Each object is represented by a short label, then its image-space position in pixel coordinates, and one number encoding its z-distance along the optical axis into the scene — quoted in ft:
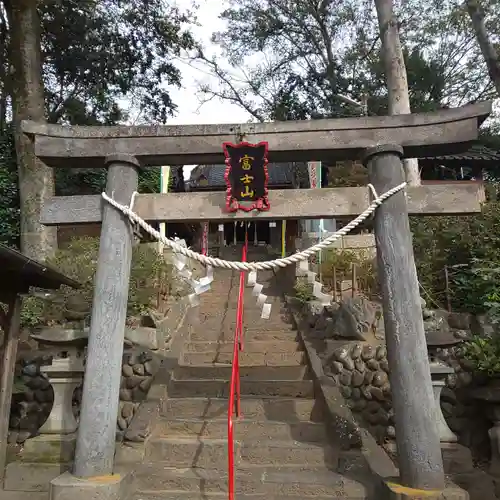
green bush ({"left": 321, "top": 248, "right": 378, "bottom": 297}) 28.96
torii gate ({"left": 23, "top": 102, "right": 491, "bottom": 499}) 12.53
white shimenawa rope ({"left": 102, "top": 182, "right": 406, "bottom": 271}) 13.15
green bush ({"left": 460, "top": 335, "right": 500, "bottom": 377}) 18.44
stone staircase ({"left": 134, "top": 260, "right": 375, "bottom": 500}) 14.34
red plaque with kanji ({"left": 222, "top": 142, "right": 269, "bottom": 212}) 14.14
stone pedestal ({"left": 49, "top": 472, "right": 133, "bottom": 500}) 11.97
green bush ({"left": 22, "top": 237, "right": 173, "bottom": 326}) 26.99
